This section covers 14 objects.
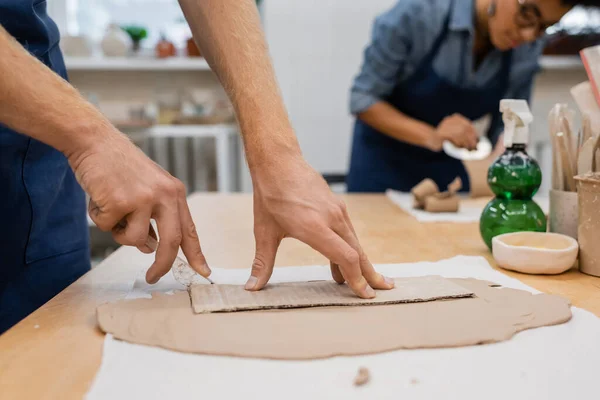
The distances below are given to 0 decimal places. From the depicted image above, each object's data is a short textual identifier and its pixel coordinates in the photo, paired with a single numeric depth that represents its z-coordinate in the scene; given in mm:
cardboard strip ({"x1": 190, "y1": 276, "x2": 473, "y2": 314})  648
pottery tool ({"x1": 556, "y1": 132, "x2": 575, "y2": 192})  920
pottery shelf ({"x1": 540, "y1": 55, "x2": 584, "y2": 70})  2996
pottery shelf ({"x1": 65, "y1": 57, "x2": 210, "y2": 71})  2930
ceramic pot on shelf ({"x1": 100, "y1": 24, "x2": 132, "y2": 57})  2941
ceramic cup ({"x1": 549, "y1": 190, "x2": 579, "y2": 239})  910
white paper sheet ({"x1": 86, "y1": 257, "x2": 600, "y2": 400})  468
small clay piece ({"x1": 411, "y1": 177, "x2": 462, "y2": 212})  1382
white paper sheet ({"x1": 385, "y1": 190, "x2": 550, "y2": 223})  1311
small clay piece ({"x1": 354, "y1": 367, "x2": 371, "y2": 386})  481
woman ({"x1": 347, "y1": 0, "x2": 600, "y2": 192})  1733
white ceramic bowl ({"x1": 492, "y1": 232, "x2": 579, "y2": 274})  832
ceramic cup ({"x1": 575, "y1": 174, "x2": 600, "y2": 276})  804
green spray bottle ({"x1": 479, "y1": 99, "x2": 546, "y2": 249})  938
